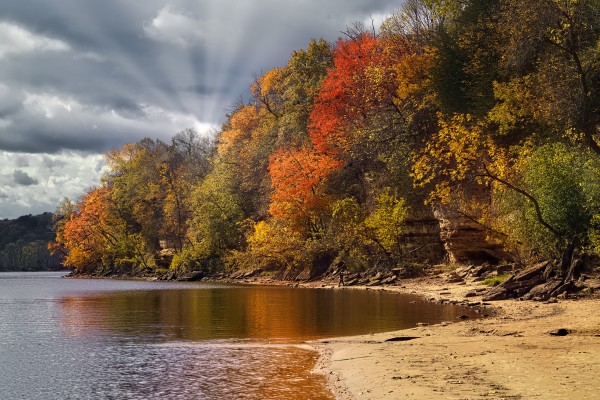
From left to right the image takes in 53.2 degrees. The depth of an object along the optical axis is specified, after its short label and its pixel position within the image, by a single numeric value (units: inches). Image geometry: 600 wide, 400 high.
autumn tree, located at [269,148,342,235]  2293.3
